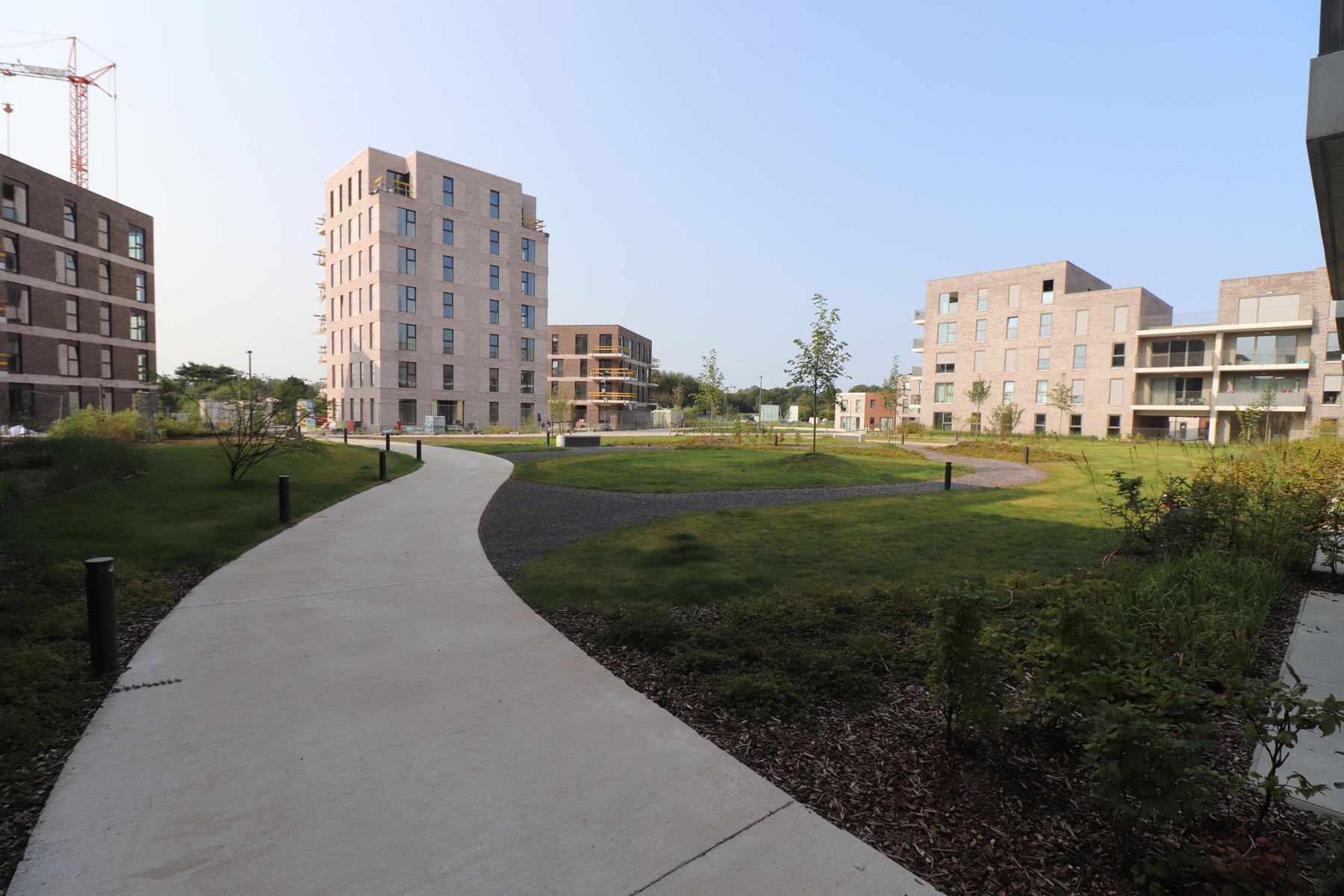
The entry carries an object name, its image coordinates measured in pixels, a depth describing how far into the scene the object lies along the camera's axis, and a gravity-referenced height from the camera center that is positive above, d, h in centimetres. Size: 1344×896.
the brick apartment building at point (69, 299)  3456 +634
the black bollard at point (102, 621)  449 -157
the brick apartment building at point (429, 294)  5062 +999
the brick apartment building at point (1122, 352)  4344 +572
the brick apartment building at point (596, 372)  8019 +526
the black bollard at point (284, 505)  1038 -163
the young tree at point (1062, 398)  5256 +202
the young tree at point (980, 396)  5366 +212
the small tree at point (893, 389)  5378 +261
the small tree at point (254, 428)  1490 -54
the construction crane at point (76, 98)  7669 +3864
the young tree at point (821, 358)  2648 +250
